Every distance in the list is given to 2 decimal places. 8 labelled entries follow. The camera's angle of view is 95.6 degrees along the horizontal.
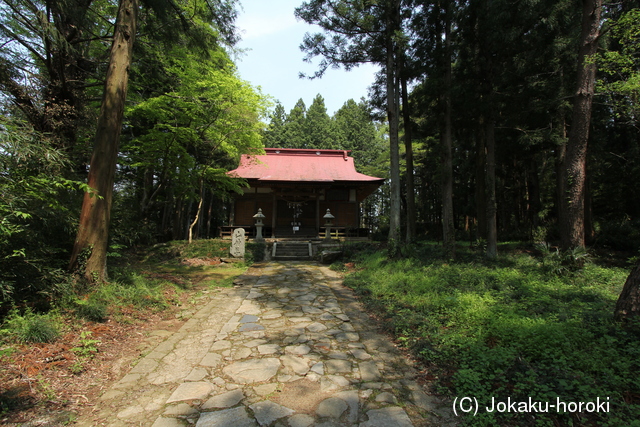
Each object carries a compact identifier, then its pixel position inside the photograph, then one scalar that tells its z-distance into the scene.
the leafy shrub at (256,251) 10.73
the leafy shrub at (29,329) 2.89
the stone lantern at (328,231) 13.24
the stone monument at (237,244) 10.42
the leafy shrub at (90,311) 3.66
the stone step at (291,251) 11.79
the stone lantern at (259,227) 13.45
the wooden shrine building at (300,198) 15.61
